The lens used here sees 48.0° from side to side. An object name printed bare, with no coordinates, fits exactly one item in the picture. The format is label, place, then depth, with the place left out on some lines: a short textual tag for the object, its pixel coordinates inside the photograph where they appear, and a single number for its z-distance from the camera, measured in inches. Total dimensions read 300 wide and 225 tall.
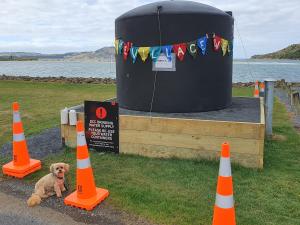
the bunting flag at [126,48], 317.4
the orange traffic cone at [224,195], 145.6
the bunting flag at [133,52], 311.1
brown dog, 201.0
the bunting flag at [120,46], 327.6
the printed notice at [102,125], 272.5
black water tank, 296.4
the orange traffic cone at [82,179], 190.2
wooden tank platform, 239.6
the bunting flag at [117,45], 338.3
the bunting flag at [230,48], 335.3
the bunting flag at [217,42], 306.1
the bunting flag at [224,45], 315.0
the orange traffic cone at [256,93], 445.1
